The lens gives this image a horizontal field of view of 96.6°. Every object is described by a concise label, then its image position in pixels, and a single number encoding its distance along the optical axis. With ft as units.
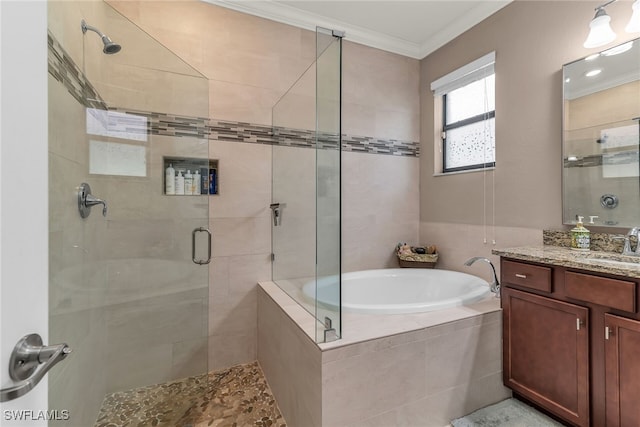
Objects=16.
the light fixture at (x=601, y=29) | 5.10
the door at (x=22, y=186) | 1.36
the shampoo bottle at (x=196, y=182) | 6.39
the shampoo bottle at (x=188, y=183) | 6.21
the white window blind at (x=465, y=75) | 7.57
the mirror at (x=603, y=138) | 5.06
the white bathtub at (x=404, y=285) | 7.72
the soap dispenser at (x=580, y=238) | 5.51
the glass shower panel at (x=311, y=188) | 4.49
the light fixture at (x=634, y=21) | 4.87
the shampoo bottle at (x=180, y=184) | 6.06
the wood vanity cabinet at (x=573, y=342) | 3.93
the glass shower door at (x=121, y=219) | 3.76
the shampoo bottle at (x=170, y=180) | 5.87
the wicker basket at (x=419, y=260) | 8.78
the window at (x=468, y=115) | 7.68
